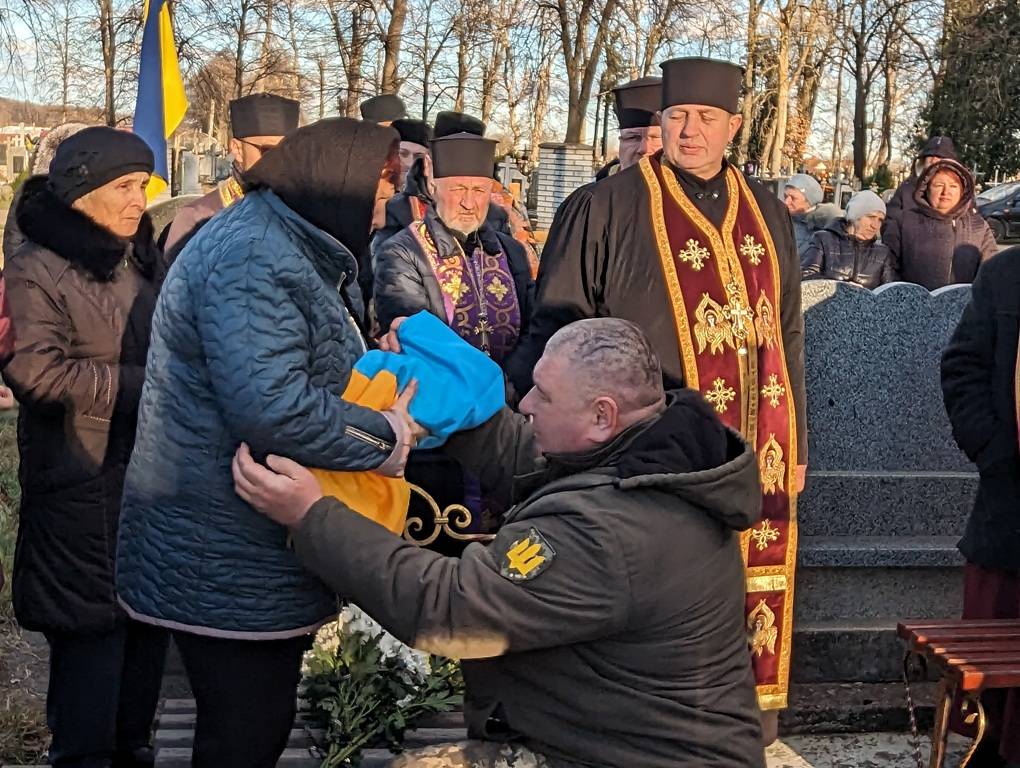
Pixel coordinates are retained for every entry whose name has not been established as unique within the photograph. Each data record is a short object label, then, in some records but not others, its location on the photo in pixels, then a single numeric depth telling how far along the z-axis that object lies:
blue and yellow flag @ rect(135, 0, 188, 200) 7.55
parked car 26.00
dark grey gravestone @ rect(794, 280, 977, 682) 4.51
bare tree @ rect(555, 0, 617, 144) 30.99
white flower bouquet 3.43
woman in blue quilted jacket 2.32
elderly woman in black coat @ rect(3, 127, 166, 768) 3.11
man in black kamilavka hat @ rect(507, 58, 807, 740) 3.77
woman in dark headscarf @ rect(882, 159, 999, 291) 6.79
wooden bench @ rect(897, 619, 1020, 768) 3.06
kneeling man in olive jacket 2.16
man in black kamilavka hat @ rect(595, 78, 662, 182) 4.92
